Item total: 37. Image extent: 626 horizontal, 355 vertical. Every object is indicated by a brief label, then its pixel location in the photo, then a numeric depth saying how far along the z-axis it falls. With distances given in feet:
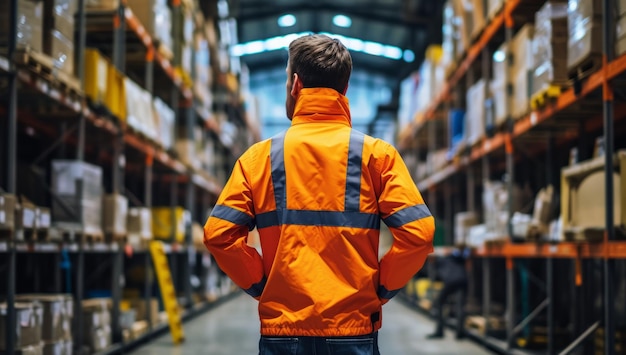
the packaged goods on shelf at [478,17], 29.17
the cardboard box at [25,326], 17.04
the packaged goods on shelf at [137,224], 28.14
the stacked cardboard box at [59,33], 19.39
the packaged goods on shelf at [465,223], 33.55
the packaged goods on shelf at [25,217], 17.24
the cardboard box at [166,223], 35.50
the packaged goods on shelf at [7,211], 16.25
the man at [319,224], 7.38
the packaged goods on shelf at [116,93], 24.36
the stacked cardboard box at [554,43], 20.44
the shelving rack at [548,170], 16.90
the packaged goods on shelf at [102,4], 24.84
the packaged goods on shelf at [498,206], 26.75
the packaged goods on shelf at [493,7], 26.56
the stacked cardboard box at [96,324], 22.61
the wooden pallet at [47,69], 16.76
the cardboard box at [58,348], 18.90
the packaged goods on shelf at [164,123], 30.83
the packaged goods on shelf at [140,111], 26.35
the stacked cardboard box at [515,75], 23.51
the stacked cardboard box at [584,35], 17.39
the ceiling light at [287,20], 84.69
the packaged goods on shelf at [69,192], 21.62
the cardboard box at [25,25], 17.47
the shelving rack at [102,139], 17.40
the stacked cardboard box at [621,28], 16.12
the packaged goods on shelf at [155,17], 28.25
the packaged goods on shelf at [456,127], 35.63
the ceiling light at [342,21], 84.79
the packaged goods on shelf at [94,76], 22.72
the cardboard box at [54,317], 18.81
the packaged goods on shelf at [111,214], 24.66
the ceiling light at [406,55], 88.82
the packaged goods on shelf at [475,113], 29.32
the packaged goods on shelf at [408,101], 50.57
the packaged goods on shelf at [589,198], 17.04
